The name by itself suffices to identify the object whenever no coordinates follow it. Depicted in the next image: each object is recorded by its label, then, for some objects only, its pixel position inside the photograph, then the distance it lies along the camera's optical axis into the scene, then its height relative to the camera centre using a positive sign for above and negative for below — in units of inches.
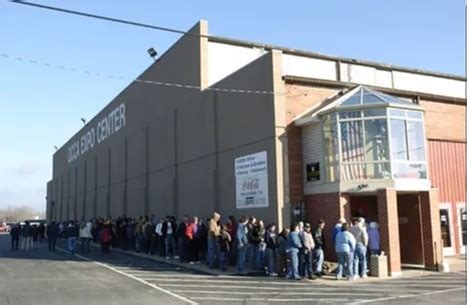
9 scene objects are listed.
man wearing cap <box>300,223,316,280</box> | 633.0 -34.6
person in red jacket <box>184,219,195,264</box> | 811.4 -23.8
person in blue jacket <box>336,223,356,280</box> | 615.5 -31.0
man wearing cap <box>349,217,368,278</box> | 627.9 -28.0
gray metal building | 709.9 +120.2
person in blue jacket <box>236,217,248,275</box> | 681.6 -24.8
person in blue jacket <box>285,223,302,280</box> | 629.9 -30.7
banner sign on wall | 761.0 +62.1
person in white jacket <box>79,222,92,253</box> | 1065.9 -14.3
